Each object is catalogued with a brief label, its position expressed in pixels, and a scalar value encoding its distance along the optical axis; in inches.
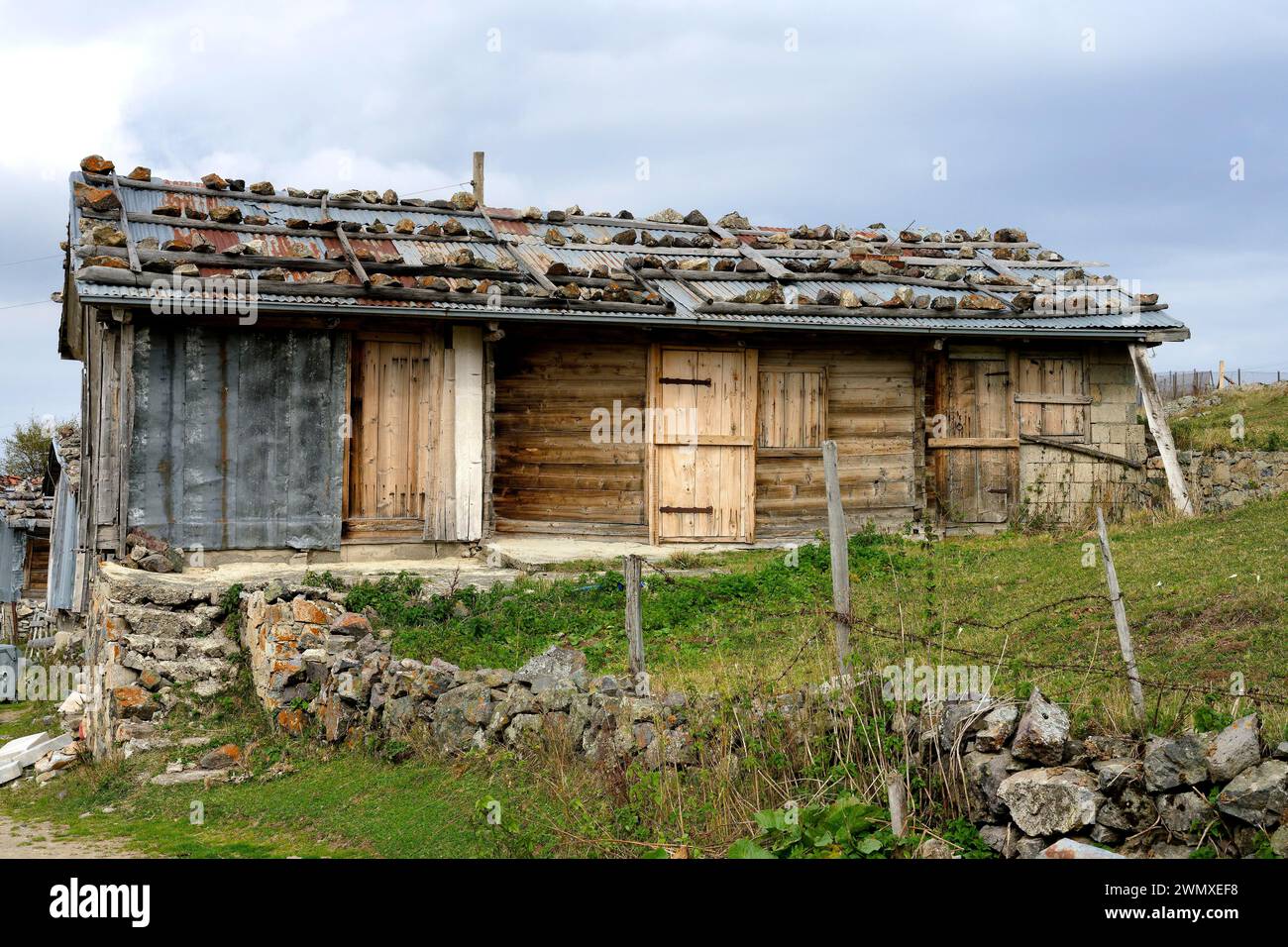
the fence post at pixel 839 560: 263.0
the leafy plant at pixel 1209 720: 214.8
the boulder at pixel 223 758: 379.2
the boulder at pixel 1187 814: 197.2
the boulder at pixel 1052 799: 207.8
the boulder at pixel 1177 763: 200.5
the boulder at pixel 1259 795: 189.8
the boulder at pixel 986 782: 223.1
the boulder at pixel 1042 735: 220.7
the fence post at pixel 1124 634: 235.1
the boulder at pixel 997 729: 231.1
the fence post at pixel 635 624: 332.8
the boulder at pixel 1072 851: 196.4
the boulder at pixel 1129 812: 204.6
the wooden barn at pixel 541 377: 548.7
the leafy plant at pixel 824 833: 216.8
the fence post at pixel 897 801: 217.0
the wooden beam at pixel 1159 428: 662.5
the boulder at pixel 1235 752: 196.2
